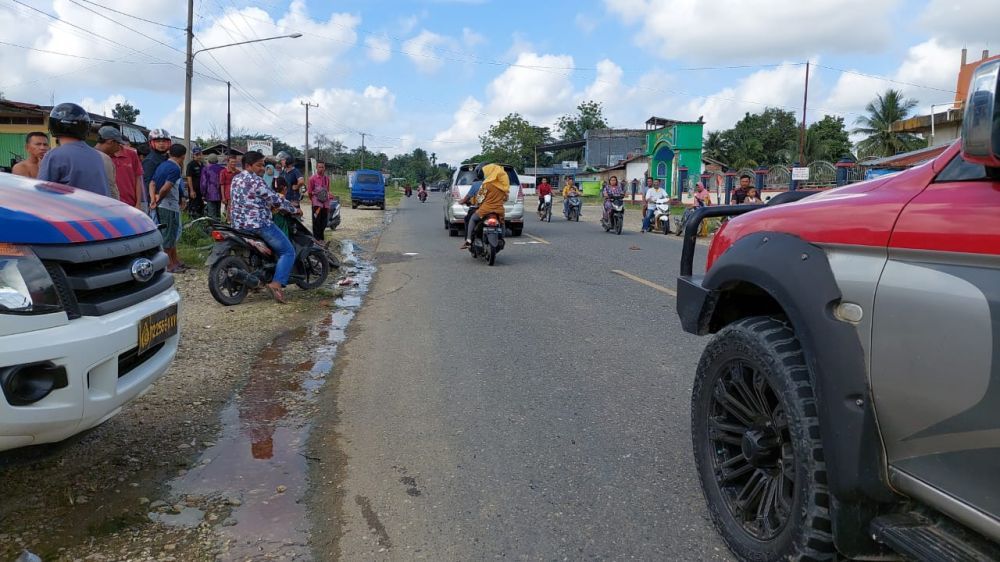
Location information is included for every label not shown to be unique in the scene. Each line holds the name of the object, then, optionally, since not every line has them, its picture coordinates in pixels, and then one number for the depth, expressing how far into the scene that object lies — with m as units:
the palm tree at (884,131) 40.69
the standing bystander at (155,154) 9.59
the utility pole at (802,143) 38.64
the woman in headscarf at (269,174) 13.06
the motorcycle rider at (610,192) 19.31
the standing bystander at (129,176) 7.84
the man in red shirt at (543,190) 24.92
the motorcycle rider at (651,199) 20.03
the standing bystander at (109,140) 6.81
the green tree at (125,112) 78.49
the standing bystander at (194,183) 13.52
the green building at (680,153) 37.12
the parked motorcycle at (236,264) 7.61
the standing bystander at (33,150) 6.64
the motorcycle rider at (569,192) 25.52
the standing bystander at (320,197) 13.38
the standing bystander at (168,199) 9.07
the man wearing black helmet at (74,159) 4.99
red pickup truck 1.74
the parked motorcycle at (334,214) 15.55
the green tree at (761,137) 60.91
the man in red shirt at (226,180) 12.30
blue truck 34.78
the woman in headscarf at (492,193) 11.45
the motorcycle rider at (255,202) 7.50
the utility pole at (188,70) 21.62
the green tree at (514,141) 88.19
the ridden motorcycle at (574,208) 24.98
